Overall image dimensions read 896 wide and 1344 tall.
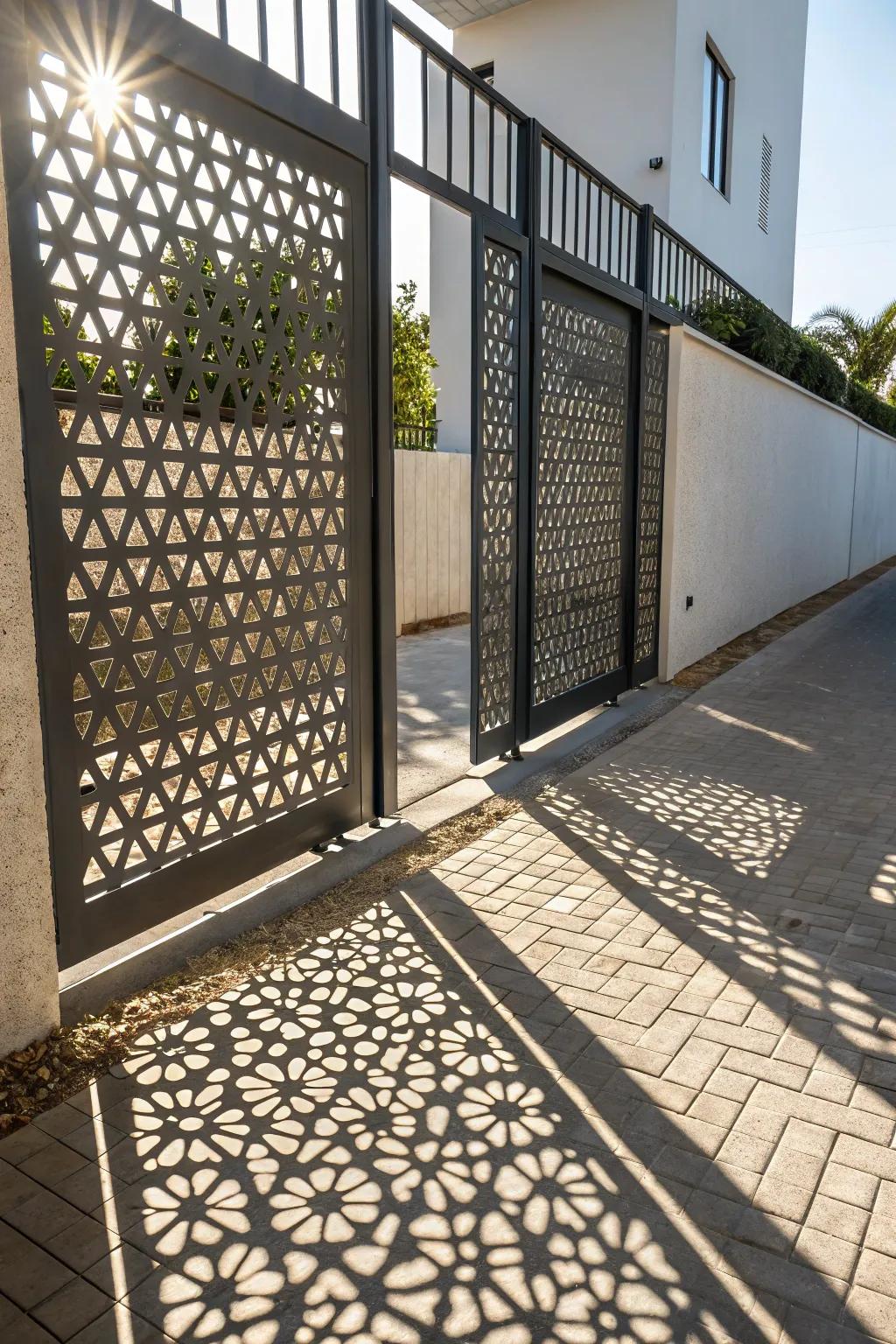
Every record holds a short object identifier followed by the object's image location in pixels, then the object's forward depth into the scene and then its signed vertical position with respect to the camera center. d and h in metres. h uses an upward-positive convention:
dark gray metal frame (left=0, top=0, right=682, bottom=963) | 2.59 +0.85
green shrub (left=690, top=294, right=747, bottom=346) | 8.72 +1.55
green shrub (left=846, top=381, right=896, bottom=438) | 16.19 +1.54
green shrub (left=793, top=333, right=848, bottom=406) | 12.16 +1.59
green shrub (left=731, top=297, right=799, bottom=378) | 9.55 +1.55
